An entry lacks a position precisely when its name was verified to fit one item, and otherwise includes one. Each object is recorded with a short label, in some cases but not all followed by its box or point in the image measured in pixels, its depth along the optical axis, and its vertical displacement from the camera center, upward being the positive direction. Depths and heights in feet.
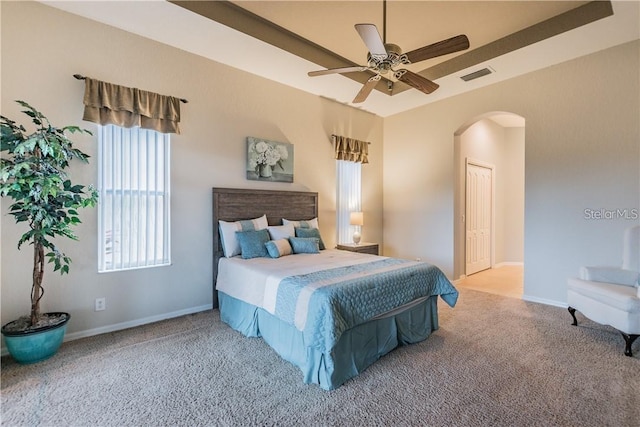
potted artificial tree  7.18 +0.33
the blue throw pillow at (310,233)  13.01 -0.86
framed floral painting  12.92 +2.50
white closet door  17.75 -0.17
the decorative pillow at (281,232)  12.34 -0.78
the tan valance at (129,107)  9.08 +3.56
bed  6.70 -2.41
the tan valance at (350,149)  16.21 +3.77
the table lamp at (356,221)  16.05 -0.38
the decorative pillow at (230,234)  11.37 -0.80
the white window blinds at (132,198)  9.62 +0.52
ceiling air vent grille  12.77 +6.36
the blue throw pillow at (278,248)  11.16 -1.33
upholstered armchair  7.99 -2.37
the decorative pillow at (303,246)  12.05 -1.33
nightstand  15.43 -1.80
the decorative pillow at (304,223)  13.55 -0.44
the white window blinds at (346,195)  16.87 +1.17
